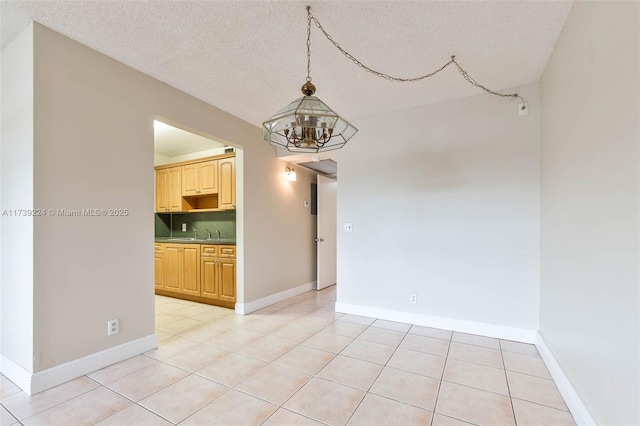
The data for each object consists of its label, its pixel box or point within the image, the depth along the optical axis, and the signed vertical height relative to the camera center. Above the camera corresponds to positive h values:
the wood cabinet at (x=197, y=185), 4.23 +0.48
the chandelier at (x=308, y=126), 1.53 +0.51
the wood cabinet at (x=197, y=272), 3.95 -0.86
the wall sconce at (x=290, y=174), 4.59 +0.65
